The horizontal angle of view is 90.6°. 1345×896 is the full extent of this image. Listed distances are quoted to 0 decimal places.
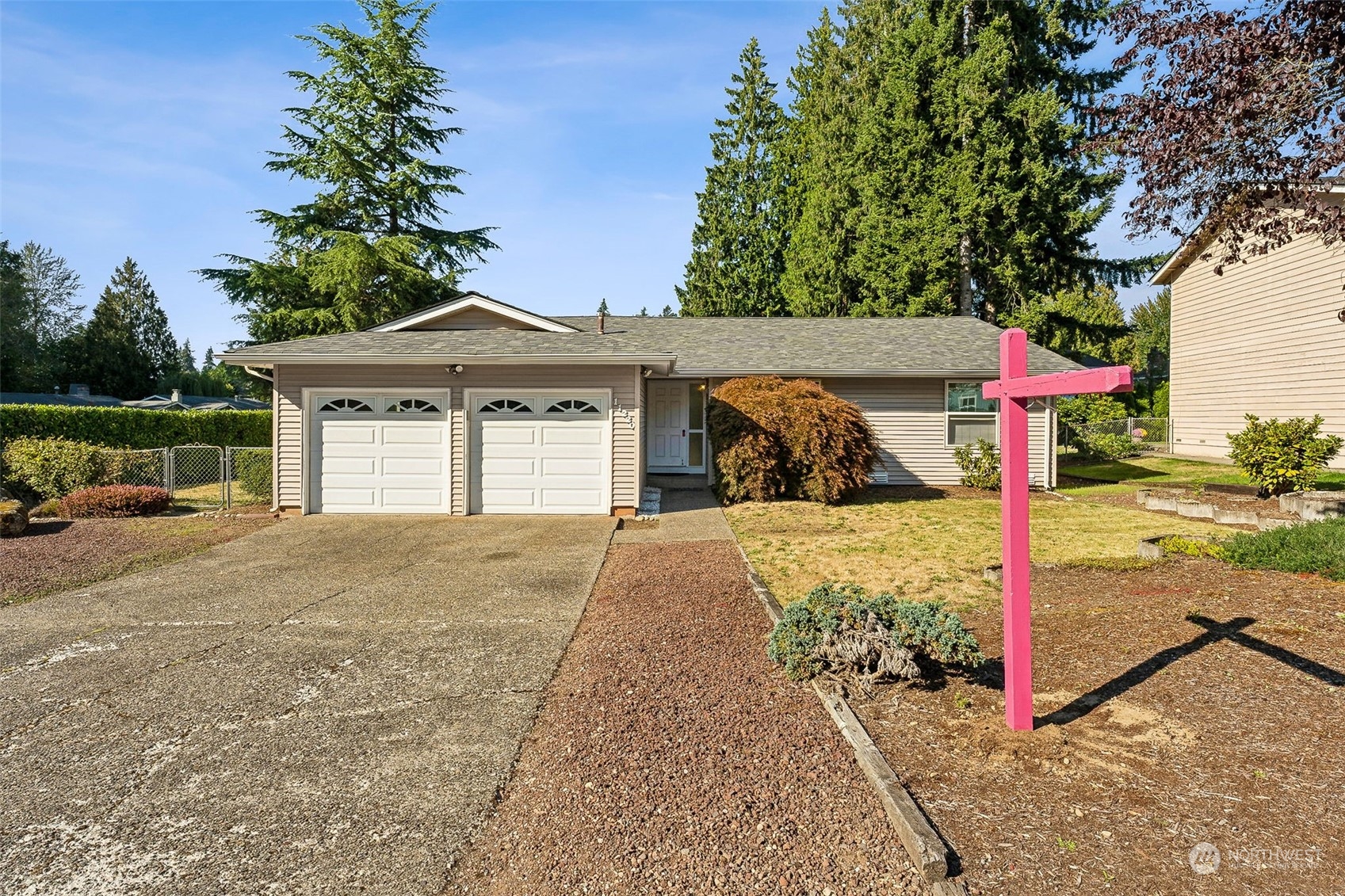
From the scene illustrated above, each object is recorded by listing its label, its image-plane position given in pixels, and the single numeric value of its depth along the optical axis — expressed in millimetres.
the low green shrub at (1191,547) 7062
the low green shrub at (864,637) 4051
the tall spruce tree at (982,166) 21141
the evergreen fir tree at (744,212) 31141
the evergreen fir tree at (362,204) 20297
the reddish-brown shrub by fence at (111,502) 11305
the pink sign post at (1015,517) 3250
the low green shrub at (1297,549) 5992
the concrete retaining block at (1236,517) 9340
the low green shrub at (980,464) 13984
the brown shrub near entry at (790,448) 11891
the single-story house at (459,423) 11258
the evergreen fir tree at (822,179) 25781
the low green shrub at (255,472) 13055
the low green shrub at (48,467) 12531
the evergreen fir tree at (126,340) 40375
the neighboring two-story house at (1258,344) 15070
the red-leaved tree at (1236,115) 6227
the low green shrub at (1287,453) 10805
